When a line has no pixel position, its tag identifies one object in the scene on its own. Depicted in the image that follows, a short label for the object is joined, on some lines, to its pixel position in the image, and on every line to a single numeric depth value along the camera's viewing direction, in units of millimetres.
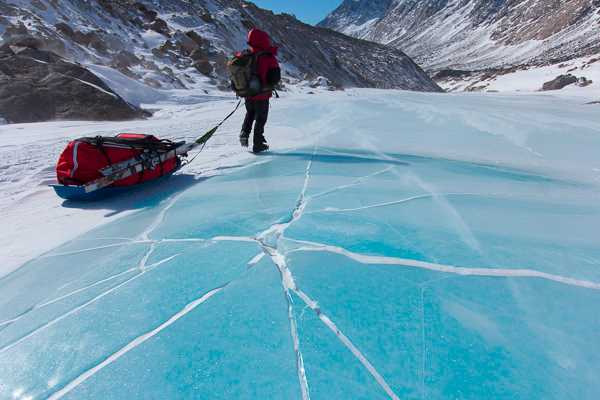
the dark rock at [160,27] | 21361
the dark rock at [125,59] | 15244
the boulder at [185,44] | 20031
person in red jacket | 4234
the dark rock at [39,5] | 16078
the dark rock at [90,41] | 15788
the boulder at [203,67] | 17828
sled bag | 2941
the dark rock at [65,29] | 15197
